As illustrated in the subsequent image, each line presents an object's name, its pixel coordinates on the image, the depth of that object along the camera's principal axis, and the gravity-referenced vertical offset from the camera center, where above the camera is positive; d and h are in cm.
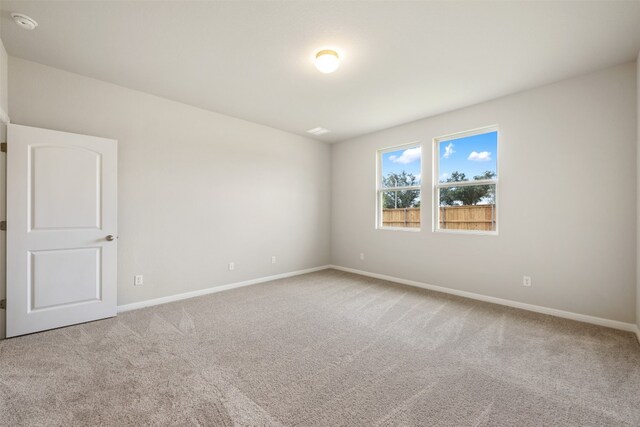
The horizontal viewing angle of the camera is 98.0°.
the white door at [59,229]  263 -16
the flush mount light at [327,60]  258 +144
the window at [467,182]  382 +47
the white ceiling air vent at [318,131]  500 +152
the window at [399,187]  465 +48
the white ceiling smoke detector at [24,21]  217 +154
